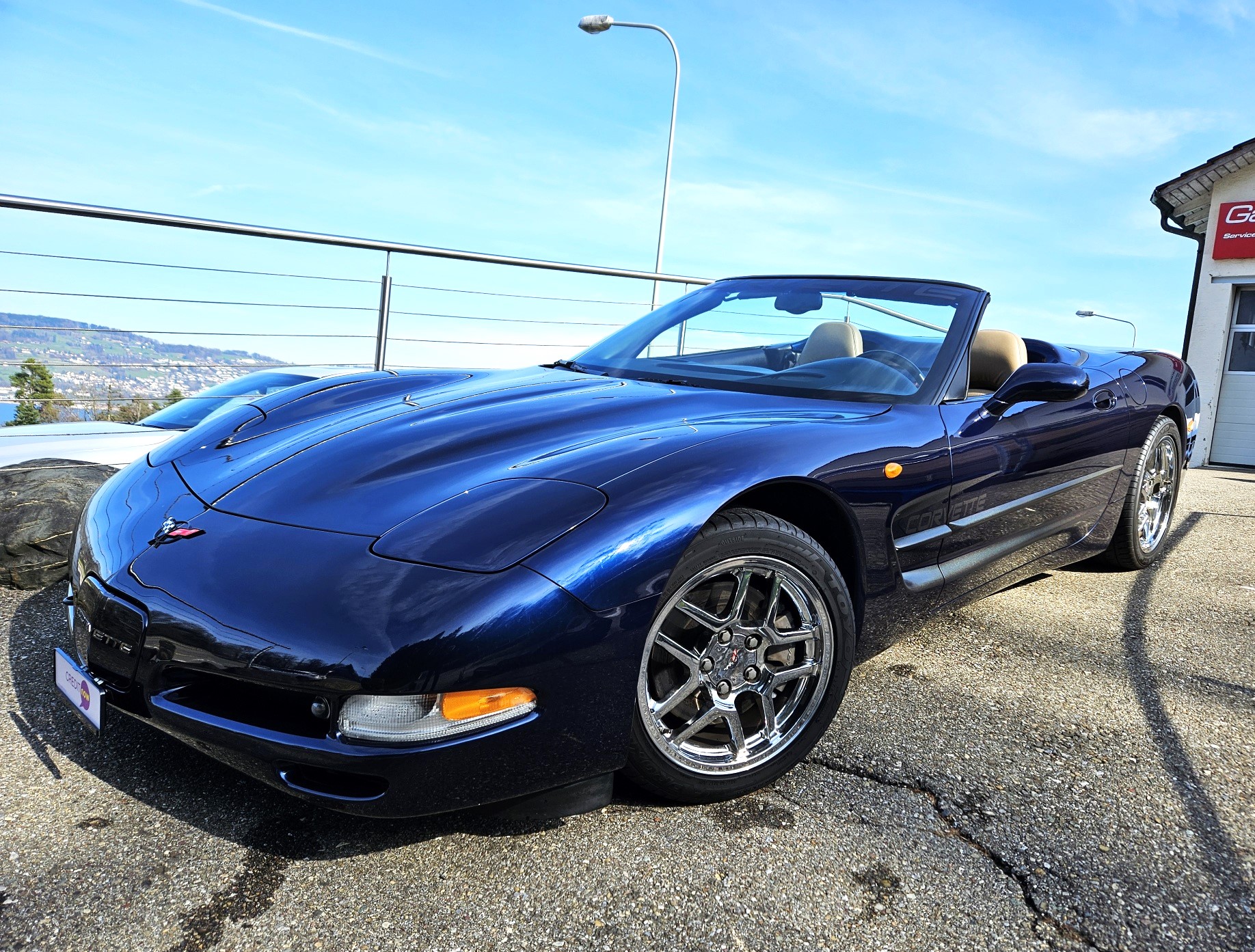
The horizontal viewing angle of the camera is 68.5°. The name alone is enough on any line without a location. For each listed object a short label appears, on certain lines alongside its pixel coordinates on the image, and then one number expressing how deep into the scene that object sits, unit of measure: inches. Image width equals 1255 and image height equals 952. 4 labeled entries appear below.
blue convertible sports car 62.9
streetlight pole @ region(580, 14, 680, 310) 560.7
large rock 124.3
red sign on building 541.6
